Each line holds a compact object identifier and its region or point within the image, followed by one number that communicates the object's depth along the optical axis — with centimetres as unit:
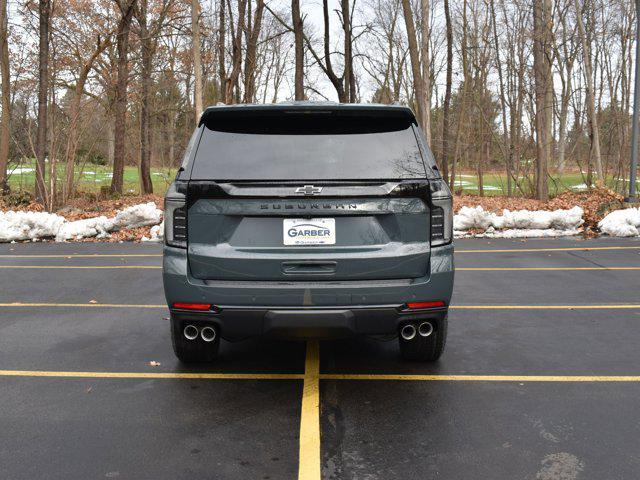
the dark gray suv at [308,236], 396
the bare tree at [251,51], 2884
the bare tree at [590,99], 2508
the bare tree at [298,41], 2525
